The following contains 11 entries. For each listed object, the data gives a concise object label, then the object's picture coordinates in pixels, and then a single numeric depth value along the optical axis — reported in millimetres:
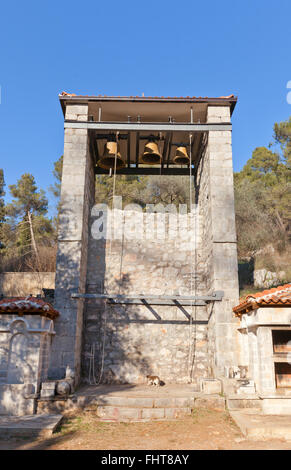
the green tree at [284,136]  21744
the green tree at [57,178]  23531
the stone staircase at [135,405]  6652
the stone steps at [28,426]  5676
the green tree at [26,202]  22898
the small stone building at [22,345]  6922
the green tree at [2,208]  21181
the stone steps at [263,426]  5520
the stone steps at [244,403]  6734
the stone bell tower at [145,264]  8406
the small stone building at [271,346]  6636
